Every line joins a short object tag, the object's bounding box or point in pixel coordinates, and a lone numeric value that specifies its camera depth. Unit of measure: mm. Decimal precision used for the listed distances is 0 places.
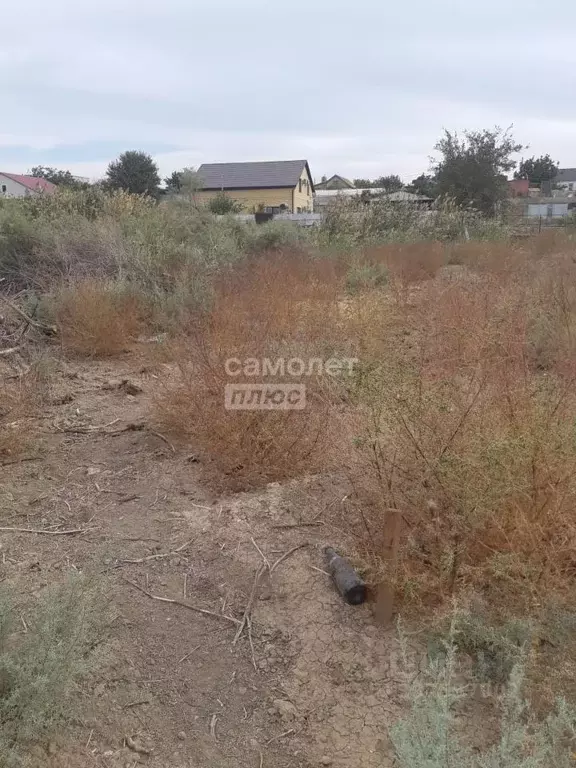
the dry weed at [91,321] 6047
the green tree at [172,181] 30197
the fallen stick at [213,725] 1883
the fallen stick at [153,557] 2736
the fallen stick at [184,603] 2390
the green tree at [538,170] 50625
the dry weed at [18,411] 3785
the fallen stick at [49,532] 2963
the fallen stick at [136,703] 1958
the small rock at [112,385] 5205
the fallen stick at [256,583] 2328
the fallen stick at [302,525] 2926
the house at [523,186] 36528
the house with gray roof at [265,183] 31078
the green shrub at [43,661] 1682
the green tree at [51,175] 36969
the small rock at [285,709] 1949
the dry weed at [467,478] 2133
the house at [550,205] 30117
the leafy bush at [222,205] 17766
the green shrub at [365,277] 7574
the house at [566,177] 55469
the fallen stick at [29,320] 5820
